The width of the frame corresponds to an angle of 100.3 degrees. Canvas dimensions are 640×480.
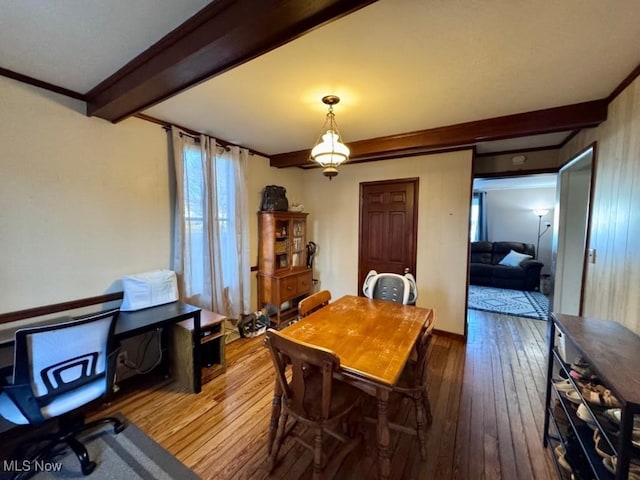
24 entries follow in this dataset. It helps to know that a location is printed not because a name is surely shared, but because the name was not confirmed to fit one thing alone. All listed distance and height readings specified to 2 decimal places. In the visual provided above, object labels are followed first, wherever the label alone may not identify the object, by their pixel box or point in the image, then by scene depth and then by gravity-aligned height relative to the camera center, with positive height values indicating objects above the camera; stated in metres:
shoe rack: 0.92 -0.80
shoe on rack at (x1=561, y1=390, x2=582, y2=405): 1.46 -0.96
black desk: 1.71 -0.77
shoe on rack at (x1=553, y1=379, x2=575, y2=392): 1.56 -0.97
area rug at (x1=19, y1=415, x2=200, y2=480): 1.55 -1.47
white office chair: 1.39 -0.89
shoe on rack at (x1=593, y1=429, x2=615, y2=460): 1.15 -0.99
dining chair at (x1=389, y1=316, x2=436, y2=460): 1.66 -1.04
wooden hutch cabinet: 3.65 -0.61
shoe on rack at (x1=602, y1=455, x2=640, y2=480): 1.02 -0.97
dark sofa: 5.80 -1.00
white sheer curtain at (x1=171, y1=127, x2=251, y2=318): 2.74 -0.04
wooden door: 3.68 -0.05
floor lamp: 6.70 +0.03
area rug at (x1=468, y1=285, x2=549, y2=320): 4.41 -1.47
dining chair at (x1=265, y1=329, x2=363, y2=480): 1.30 -1.02
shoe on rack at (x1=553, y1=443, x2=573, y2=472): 1.46 -1.33
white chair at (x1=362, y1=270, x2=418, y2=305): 2.71 -0.68
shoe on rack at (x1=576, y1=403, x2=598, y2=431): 1.27 -0.94
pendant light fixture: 2.09 +0.56
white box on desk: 2.26 -0.60
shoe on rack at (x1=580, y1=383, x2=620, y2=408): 1.20 -0.80
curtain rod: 2.47 +0.95
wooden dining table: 1.38 -0.76
